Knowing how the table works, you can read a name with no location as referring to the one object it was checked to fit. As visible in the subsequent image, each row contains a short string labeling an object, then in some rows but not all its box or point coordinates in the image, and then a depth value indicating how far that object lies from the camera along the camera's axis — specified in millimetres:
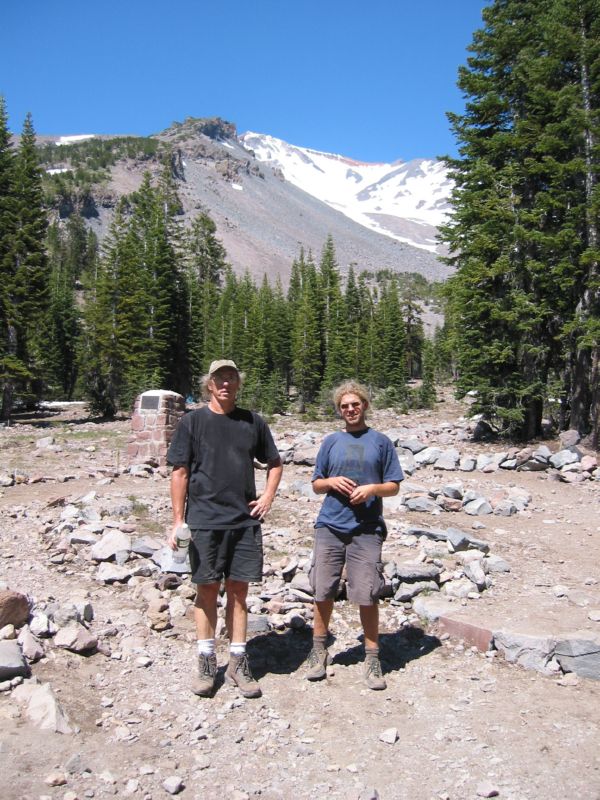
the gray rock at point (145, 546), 6484
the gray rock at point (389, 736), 3500
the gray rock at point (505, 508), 9547
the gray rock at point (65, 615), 4500
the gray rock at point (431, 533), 7465
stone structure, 13320
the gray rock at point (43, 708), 3307
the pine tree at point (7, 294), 24859
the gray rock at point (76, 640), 4234
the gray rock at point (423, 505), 9398
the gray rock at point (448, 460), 13680
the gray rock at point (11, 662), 3611
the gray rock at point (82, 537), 6820
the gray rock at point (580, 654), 4258
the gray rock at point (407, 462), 13086
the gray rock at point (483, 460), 13859
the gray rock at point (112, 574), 5836
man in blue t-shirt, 4098
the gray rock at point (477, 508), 9484
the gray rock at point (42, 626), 4285
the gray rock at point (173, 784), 2973
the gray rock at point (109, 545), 6359
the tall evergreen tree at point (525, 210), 15758
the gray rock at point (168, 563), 5930
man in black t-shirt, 3928
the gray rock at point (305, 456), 13820
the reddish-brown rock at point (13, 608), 4195
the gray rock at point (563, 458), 13080
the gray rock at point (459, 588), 5801
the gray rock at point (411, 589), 5703
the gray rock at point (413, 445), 15295
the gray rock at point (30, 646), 4000
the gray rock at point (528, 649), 4391
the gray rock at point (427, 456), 14156
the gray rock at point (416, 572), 5922
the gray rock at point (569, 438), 15378
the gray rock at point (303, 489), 10311
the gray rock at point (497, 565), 6551
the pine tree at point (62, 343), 49312
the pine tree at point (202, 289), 41250
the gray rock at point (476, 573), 5957
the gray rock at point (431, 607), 5258
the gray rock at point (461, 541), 6980
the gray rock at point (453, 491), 10078
